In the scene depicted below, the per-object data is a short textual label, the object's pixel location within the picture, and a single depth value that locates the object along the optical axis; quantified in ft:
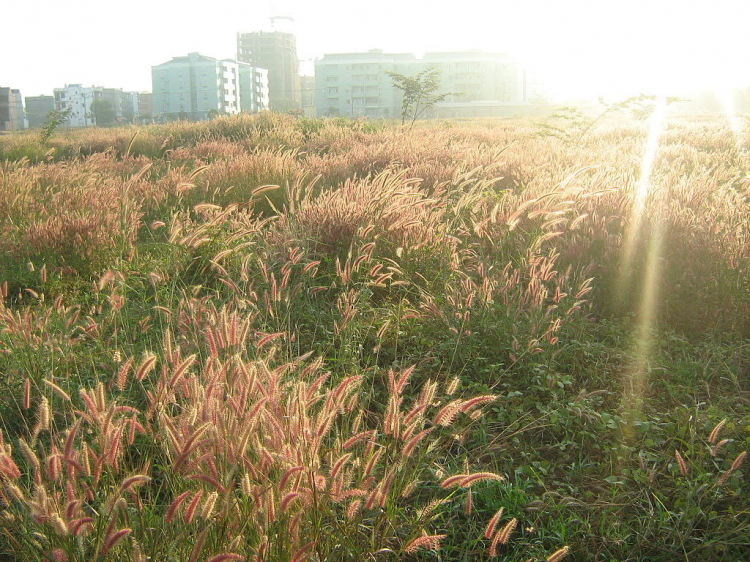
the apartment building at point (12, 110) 199.31
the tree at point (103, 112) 247.74
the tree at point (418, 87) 73.07
